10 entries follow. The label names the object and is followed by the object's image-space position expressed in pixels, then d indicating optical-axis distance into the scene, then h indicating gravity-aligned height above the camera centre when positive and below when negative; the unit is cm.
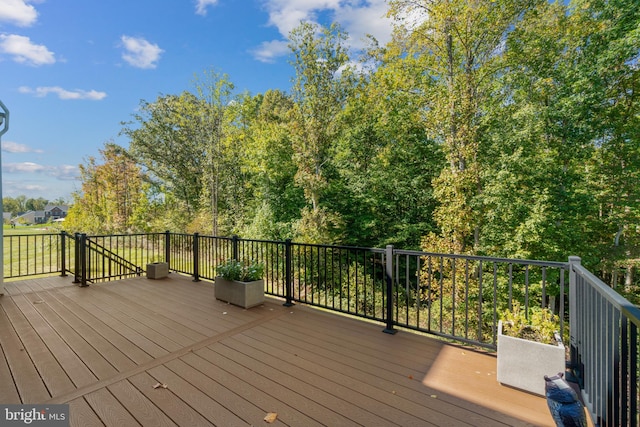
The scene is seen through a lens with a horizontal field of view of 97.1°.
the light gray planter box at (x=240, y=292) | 381 -110
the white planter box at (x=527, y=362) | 189 -103
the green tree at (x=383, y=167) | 1107 +199
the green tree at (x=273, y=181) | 1263 +151
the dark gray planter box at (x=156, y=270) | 536 -110
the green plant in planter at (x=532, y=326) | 200 -84
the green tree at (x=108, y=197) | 1501 +86
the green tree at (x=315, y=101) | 1089 +440
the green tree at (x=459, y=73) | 845 +455
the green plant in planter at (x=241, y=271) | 398 -83
